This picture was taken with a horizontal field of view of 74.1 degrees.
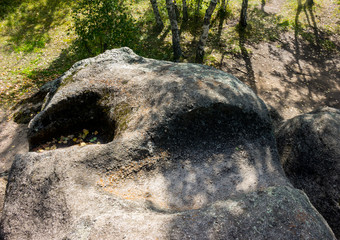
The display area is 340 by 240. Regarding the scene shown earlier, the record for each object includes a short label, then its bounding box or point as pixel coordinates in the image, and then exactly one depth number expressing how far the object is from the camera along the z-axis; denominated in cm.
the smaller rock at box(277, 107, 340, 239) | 485
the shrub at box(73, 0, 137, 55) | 1033
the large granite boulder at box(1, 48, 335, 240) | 346
